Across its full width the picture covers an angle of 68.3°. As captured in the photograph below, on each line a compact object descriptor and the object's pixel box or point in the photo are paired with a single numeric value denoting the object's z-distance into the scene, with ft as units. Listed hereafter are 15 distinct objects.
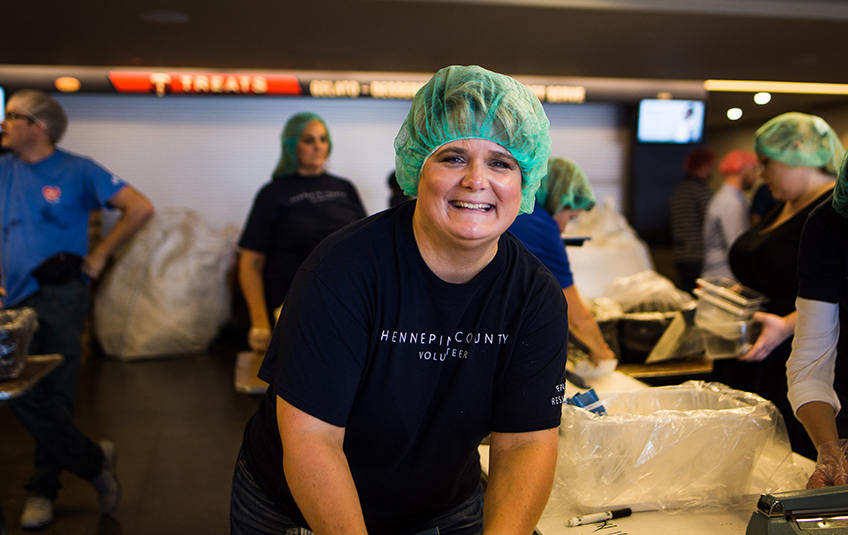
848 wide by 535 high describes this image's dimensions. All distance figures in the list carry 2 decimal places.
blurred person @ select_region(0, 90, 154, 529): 7.72
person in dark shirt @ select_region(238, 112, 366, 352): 9.09
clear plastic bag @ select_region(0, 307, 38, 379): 5.88
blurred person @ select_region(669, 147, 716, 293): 15.84
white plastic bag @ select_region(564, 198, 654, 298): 15.44
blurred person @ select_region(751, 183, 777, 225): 15.23
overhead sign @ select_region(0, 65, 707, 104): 16.93
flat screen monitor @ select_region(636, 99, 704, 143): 18.80
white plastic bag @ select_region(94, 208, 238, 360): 15.69
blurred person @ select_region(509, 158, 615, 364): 6.38
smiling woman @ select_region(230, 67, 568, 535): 3.25
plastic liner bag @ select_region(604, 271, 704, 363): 7.98
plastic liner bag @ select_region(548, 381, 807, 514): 4.12
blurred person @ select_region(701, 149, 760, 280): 14.52
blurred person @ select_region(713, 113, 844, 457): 6.69
